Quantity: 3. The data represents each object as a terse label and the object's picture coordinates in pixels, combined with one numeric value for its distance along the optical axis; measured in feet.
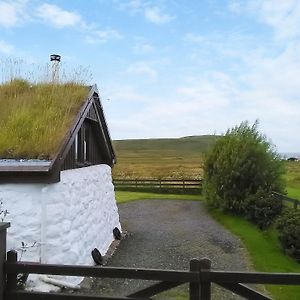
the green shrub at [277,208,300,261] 39.29
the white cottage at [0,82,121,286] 27.20
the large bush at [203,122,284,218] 66.28
